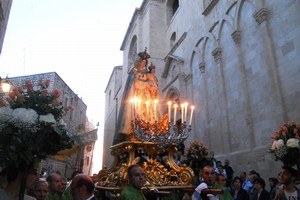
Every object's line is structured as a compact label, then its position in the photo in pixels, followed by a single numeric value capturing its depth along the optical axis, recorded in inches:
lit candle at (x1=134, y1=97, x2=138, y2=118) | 236.8
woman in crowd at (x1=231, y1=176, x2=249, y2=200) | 253.1
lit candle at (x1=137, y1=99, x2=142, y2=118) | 243.8
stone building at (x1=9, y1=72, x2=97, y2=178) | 841.5
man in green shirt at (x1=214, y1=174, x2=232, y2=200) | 149.2
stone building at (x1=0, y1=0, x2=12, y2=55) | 491.8
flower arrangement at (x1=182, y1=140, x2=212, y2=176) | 336.5
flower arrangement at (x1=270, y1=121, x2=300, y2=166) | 193.9
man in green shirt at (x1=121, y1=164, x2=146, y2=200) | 132.1
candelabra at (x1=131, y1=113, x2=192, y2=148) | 215.9
